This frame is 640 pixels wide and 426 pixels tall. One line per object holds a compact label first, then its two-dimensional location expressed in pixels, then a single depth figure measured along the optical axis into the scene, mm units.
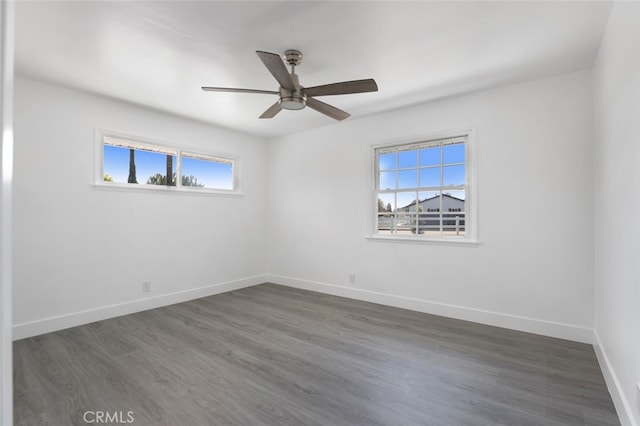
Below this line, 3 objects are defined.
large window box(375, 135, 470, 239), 3775
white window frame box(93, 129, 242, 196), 3684
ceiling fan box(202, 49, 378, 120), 2410
